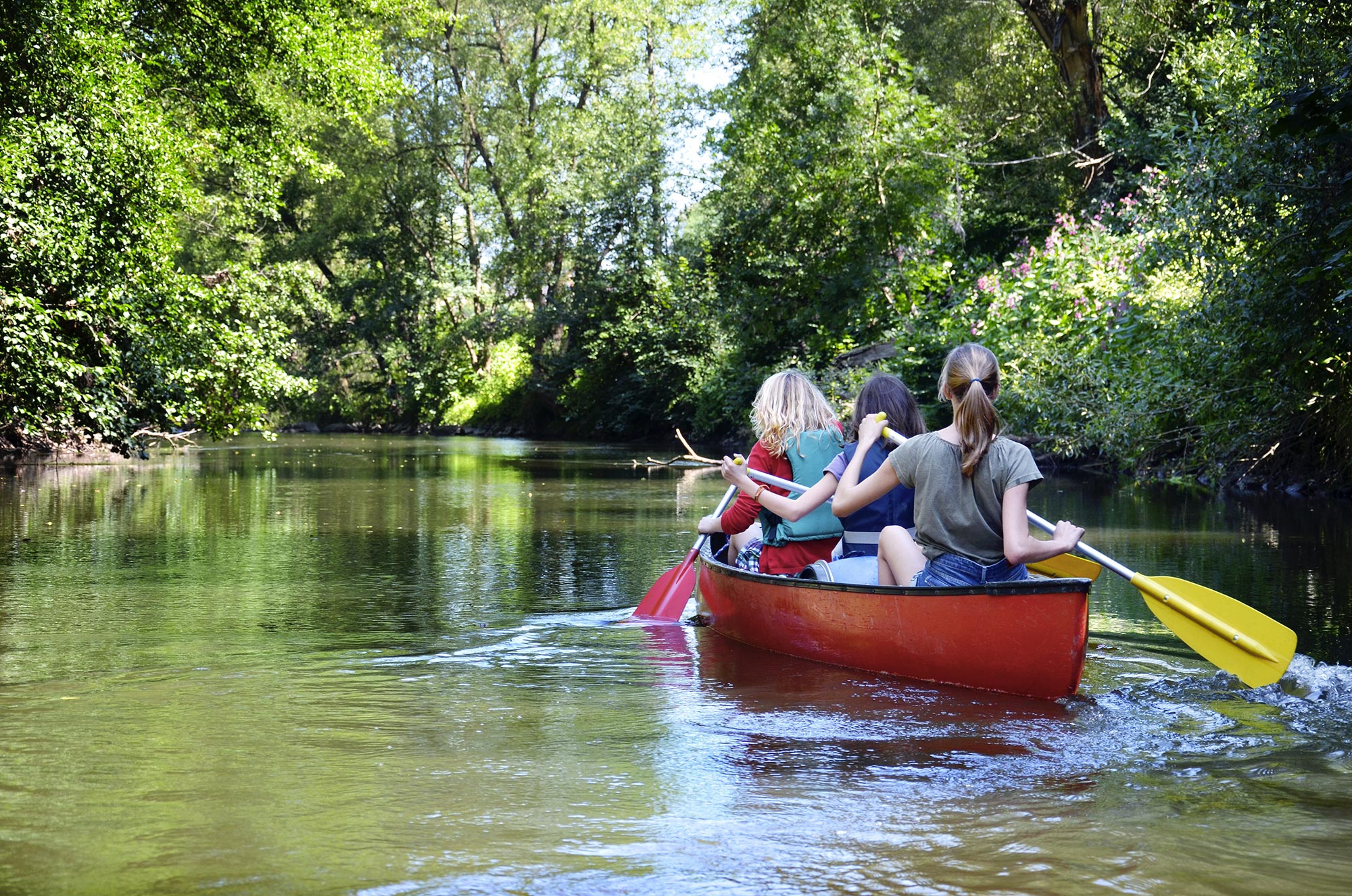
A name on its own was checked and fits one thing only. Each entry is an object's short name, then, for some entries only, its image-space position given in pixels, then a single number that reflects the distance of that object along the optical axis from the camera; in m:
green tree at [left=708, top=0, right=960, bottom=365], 23.62
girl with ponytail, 5.05
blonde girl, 6.47
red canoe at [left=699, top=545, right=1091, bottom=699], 5.06
